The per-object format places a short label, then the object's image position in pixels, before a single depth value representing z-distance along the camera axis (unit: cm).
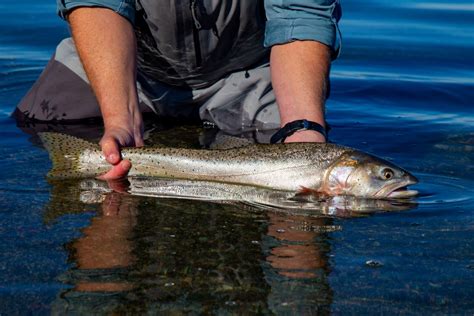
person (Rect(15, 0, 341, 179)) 593
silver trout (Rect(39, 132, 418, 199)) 536
